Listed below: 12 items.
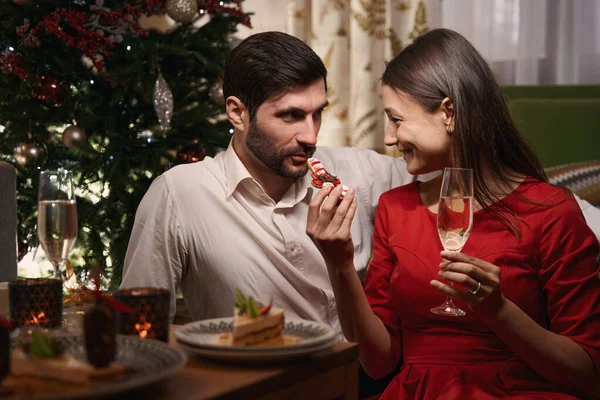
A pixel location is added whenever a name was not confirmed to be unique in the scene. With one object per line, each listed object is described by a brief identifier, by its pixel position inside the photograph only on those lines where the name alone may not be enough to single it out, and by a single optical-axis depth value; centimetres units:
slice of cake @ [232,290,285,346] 115
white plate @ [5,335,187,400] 90
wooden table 100
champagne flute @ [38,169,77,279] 129
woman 168
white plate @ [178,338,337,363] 111
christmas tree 329
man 203
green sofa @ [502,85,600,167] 255
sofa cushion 234
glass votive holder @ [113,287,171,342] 118
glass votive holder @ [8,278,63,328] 127
